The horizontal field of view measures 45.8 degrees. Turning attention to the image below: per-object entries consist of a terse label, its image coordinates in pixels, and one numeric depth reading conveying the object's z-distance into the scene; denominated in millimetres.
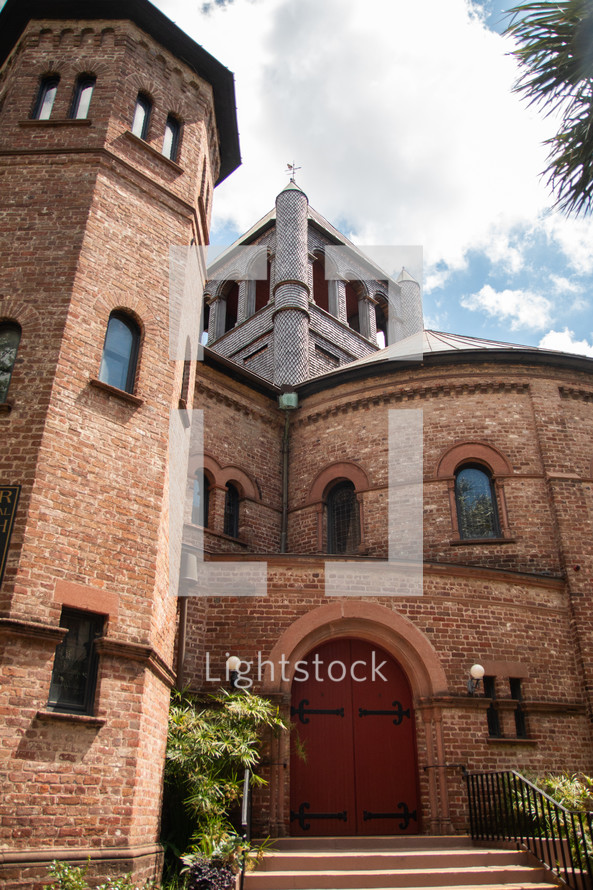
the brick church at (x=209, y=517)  7906
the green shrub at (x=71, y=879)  6598
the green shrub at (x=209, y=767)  8641
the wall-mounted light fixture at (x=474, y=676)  10992
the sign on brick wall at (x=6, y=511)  7830
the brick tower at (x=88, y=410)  7352
